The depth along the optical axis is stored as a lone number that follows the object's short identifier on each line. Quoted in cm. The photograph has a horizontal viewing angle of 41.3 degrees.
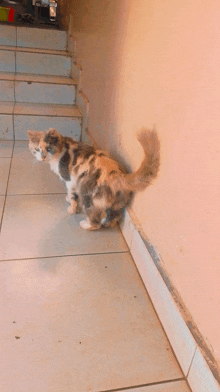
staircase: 239
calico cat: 136
